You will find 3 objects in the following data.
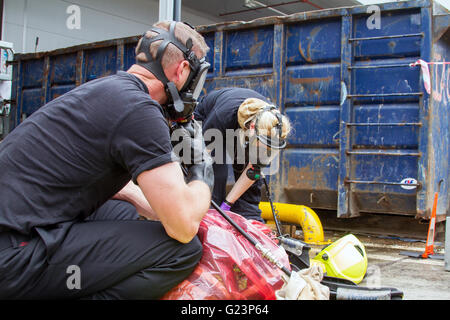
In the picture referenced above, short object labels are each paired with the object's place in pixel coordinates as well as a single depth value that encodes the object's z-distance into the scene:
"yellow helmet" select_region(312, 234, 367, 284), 3.21
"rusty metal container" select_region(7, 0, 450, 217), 4.88
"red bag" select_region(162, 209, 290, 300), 2.01
